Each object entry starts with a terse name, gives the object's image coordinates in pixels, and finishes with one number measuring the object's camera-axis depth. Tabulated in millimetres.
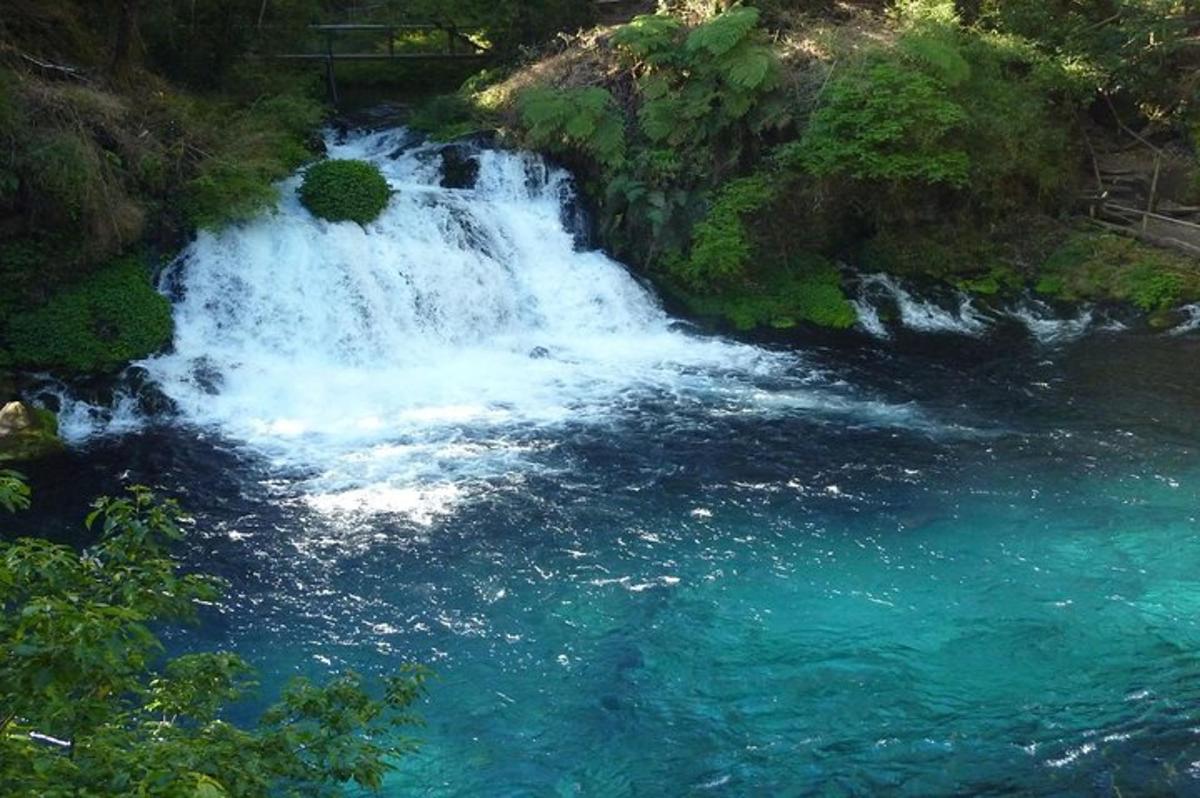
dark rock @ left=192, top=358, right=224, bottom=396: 14711
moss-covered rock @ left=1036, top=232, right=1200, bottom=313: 18500
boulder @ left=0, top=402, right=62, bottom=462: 12852
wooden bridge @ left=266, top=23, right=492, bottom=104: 23812
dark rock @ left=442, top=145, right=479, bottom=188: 19359
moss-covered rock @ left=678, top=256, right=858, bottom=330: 18062
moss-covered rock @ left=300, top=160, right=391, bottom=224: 17031
